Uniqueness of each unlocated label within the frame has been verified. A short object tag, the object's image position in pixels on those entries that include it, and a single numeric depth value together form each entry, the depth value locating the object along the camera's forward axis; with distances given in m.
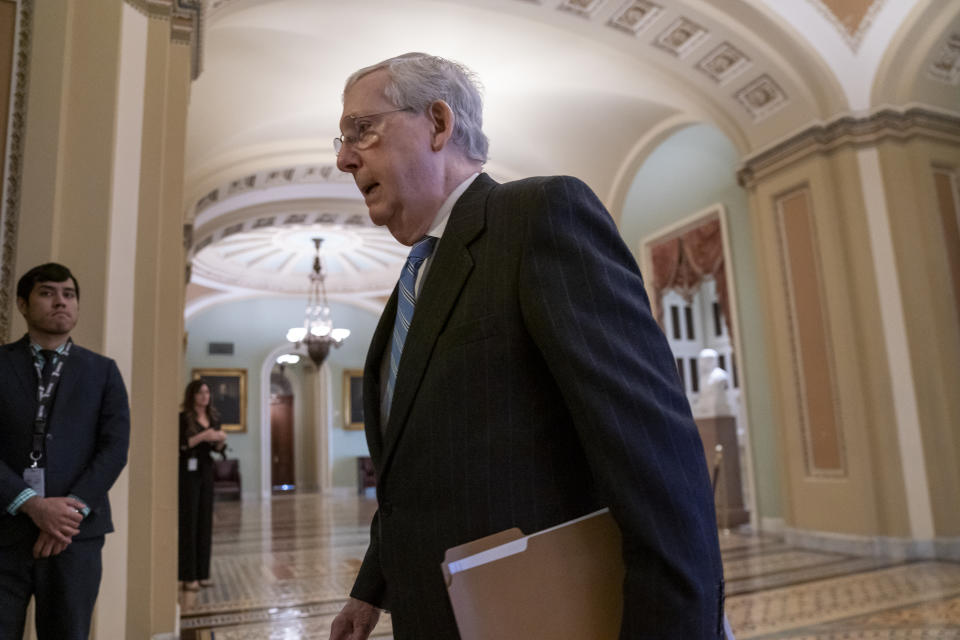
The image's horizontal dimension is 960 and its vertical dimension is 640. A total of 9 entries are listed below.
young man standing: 2.00
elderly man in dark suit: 0.77
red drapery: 8.42
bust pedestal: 7.78
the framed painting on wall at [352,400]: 18.30
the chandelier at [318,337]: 13.82
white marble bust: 8.09
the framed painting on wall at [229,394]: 17.17
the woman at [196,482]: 4.92
